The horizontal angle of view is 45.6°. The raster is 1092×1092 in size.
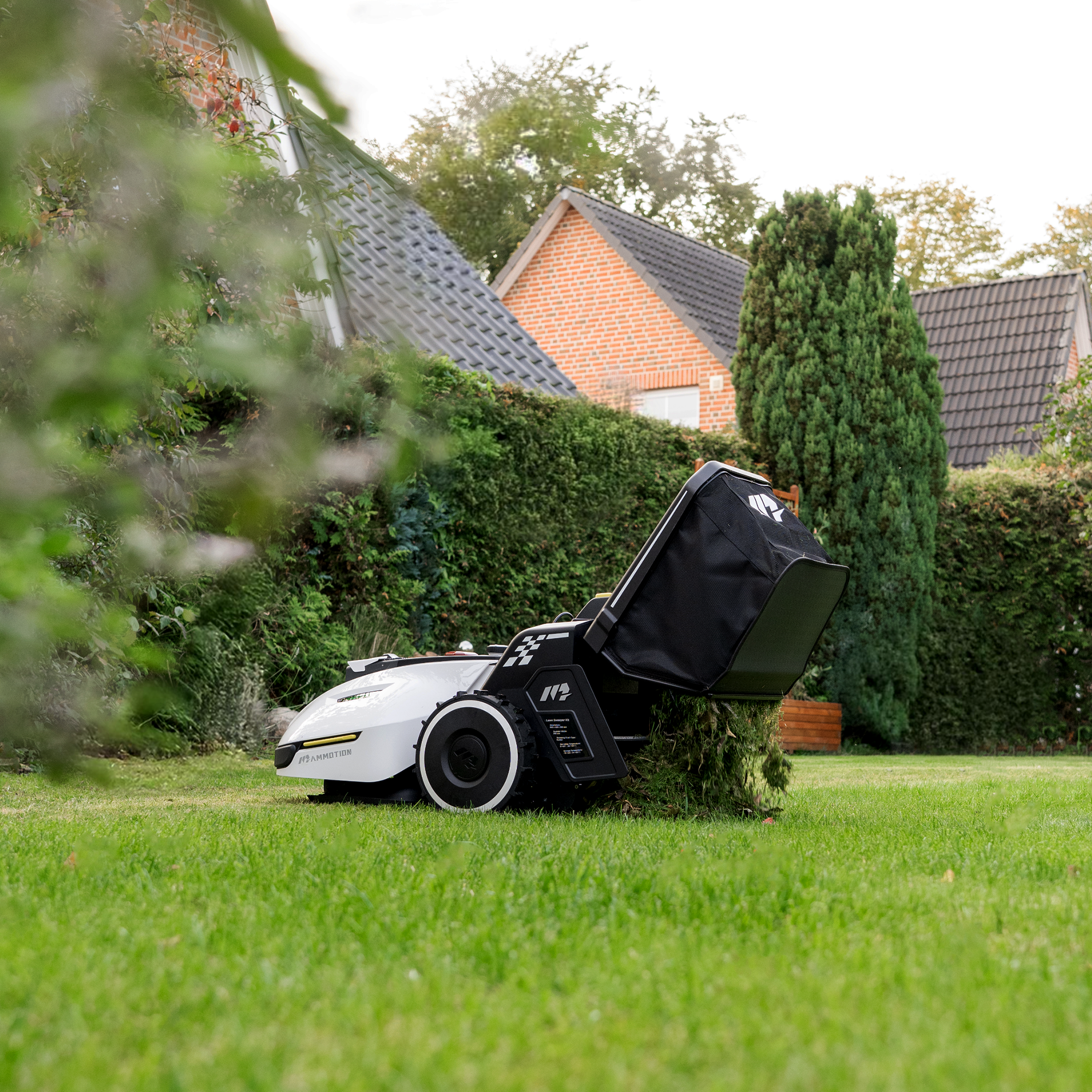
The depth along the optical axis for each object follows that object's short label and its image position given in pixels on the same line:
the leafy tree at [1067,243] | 35.75
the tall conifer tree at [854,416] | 13.02
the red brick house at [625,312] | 19.45
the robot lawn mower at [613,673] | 4.96
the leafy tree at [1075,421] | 13.93
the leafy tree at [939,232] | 34.59
